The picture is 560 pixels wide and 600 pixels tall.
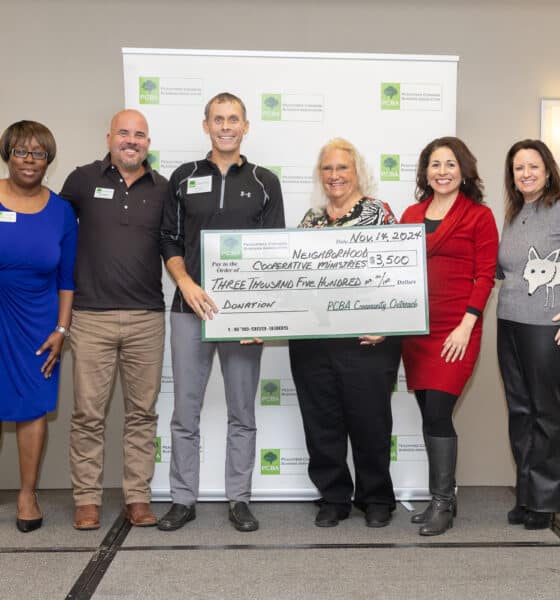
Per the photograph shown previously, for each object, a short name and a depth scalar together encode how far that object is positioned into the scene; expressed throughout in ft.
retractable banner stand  10.59
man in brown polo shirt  9.34
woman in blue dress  9.08
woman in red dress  9.05
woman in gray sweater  9.12
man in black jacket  9.29
